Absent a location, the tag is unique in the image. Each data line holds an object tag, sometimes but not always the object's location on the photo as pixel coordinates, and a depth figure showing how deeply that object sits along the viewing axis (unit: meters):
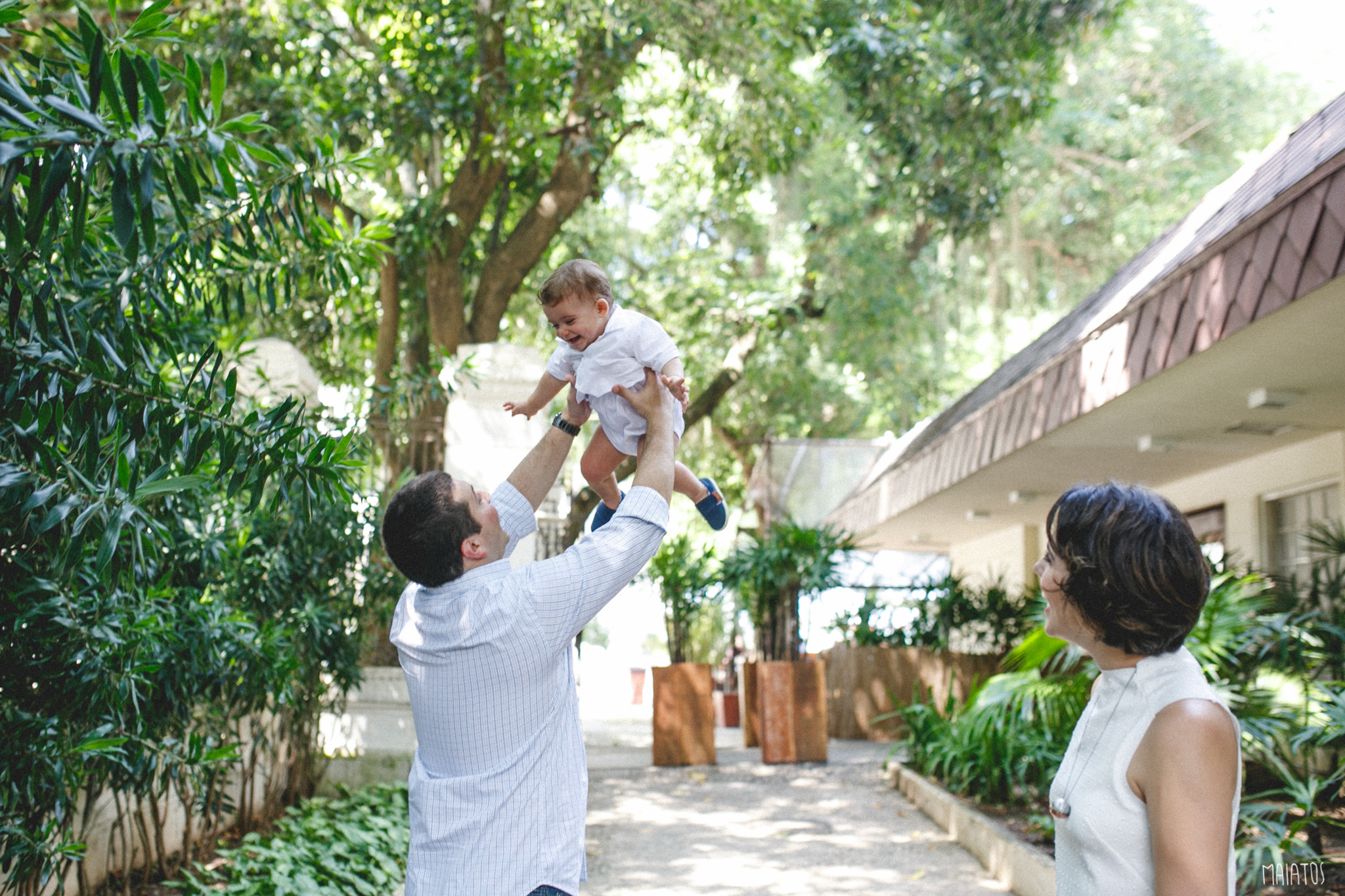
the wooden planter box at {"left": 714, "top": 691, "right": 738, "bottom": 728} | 14.81
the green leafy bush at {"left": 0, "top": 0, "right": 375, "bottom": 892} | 1.84
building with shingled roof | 4.45
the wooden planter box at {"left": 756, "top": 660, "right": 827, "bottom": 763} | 9.27
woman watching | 1.50
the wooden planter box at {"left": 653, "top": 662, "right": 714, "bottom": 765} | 9.30
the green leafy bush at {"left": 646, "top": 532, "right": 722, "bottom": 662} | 10.07
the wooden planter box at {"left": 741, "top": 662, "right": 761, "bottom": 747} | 10.15
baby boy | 2.72
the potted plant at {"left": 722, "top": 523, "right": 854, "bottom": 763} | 9.27
